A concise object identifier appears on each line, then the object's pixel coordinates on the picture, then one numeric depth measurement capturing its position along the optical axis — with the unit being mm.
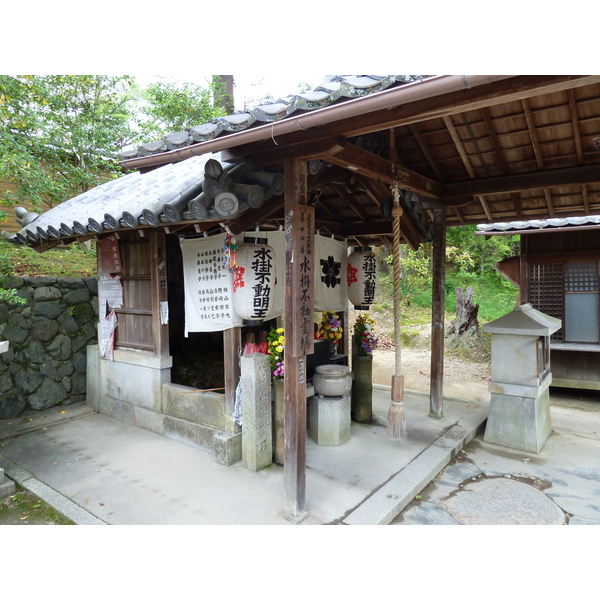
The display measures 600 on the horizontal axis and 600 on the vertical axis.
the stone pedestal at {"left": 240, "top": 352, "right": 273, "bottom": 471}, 5500
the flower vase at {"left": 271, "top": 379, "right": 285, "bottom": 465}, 5758
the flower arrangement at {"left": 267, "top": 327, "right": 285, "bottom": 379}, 5801
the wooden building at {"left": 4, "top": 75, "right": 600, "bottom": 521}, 3631
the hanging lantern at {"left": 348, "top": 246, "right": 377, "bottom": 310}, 8062
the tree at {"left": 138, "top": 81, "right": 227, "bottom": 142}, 13125
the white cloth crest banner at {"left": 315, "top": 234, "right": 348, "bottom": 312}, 7500
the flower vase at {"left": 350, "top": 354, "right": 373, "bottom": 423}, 7410
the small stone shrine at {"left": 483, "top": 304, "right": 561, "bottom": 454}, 6332
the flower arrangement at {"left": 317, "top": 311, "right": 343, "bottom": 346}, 7984
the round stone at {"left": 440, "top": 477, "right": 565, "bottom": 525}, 4523
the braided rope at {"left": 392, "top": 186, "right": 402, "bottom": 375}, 4730
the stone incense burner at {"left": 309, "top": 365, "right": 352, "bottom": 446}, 6348
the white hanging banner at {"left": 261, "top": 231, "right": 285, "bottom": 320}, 6152
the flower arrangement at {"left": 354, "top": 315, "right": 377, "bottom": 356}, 7691
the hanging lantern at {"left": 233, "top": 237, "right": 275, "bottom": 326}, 5375
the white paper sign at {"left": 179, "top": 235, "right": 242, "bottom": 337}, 5840
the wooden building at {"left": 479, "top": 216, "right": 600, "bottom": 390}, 9164
